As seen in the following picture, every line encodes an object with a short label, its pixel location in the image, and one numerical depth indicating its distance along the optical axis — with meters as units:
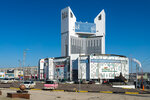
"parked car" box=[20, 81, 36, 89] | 39.97
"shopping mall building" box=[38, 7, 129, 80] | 130.50
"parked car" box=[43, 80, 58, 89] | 36.38
